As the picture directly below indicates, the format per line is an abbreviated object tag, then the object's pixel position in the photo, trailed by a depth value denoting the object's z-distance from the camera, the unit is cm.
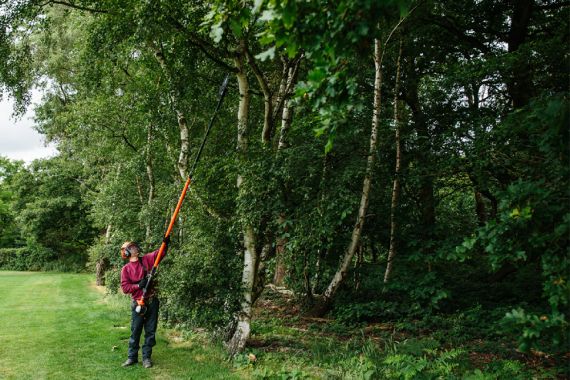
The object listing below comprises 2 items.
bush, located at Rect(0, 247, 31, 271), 3872
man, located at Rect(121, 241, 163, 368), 709
